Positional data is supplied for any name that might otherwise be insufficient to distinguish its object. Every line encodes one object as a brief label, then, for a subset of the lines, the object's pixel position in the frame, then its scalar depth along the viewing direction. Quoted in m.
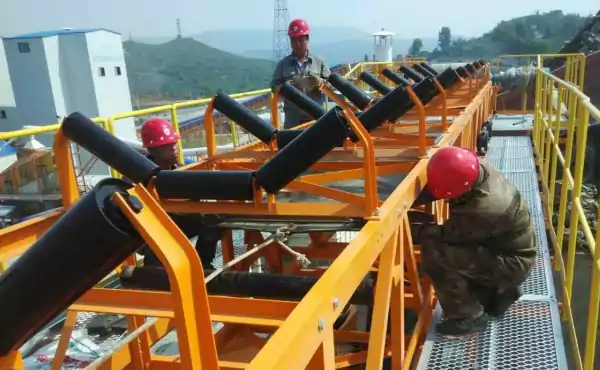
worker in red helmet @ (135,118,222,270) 3.30
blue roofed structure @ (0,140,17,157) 12.15
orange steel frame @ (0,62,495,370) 1.19
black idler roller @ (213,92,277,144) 3.78
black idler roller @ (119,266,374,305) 2.48
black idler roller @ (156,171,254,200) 2.46
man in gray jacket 5.44
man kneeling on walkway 3.05
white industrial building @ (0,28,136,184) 26.45
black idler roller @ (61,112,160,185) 2.30
